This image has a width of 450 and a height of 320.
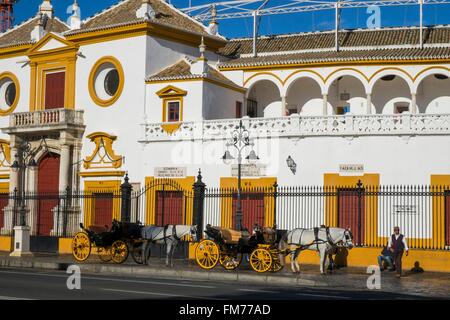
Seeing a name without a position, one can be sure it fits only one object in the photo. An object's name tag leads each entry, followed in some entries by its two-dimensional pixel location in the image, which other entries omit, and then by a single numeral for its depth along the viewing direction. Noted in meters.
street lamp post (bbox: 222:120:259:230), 29.27
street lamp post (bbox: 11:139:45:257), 35.75
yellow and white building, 29.69
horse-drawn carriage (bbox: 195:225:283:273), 20.41
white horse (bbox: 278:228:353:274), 20.55
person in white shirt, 20.78
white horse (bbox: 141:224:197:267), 22.84
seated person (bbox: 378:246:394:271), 22.38
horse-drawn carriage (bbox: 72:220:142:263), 22.61
